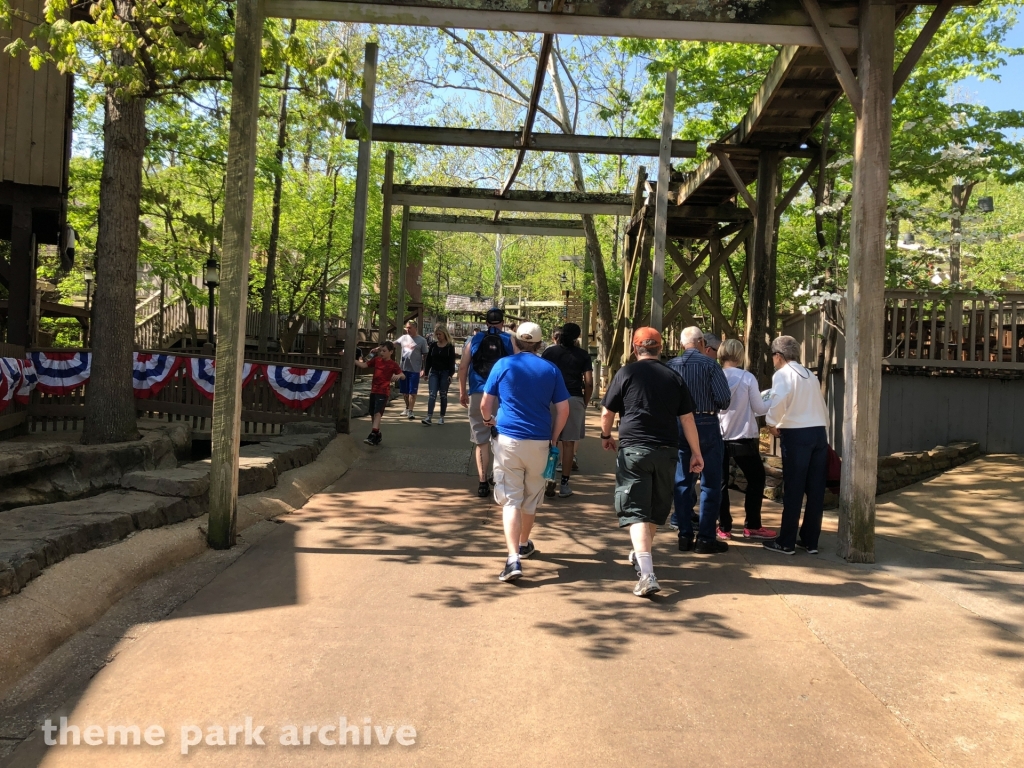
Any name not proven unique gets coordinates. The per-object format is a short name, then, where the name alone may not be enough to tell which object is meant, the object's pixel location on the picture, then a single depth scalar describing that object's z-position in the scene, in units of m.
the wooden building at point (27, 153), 12.81
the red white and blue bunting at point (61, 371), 12.09
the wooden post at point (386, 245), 15.99
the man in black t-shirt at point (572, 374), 9.05
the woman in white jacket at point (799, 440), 6.72
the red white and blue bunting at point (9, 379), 10.41
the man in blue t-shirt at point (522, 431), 5.90
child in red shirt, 11.91
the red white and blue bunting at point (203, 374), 12.68
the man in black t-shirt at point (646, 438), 5.70
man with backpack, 8.73
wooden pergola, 6.21
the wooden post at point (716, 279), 14.68
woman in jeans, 13.62
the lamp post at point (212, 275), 19.58
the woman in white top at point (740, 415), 7.21
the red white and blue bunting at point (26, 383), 11.26
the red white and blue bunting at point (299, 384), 11.97
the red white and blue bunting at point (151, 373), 12.94
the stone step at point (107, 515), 4.81
